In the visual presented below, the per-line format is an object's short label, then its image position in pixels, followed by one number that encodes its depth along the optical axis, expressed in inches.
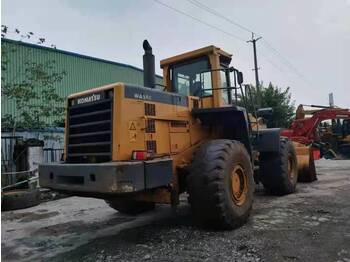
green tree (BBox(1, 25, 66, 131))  519.8
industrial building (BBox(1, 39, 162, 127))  651.9
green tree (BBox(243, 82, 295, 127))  1163.9
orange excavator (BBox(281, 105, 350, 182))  561.1
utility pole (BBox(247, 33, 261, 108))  1254.9
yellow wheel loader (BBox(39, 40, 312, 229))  205.8
